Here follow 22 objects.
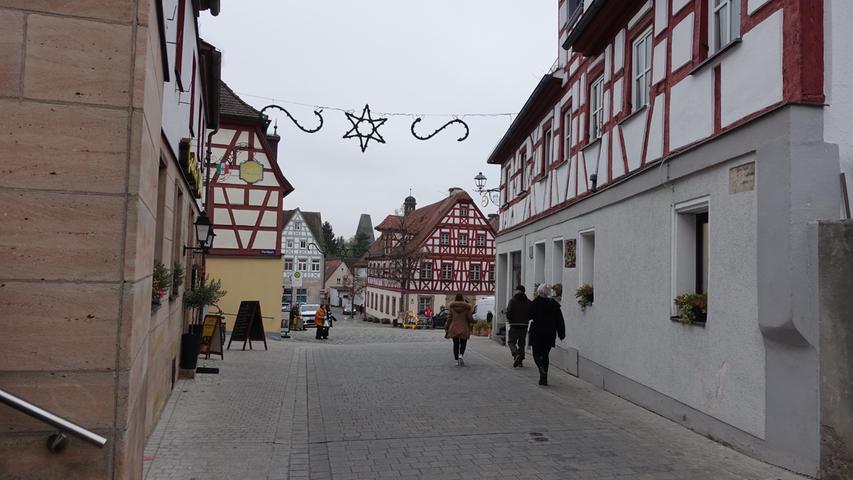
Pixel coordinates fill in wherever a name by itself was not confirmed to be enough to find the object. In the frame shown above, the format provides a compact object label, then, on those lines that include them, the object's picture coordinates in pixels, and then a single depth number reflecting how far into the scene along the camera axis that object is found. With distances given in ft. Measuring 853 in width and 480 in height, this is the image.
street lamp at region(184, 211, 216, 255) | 38.14
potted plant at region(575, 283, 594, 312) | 37.73
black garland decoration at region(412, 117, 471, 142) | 41.46
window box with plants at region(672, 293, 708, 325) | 24.32
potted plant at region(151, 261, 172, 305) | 21.26
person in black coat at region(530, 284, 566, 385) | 34.30
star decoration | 39.52
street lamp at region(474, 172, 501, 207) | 63.72
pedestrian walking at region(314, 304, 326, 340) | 74.54
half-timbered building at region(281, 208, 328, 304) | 201.57
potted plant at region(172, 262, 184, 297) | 28.35
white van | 120.78
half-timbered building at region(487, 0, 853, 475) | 18.81
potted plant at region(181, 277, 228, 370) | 34.19
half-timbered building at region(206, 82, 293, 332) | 80.07
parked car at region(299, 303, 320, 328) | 137.32
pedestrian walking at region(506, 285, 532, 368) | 42.11
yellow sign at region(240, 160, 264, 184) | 82.43
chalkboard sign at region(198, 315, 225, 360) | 43.57
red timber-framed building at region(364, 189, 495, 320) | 159.22
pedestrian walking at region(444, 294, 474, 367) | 43.06
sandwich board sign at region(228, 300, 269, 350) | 52.86
